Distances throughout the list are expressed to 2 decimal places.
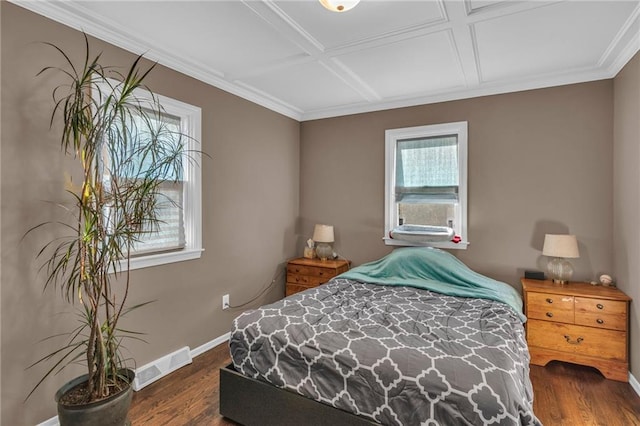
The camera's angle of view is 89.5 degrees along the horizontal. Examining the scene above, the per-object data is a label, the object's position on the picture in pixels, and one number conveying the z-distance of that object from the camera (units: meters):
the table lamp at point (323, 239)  3.93
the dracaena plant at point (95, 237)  1.76
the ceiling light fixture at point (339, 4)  1.64
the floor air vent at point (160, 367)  2.43
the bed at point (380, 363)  1.47
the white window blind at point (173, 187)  2.51
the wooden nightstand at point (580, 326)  2.54
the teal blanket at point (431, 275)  2.79
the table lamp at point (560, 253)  2.79
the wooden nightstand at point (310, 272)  3.74
